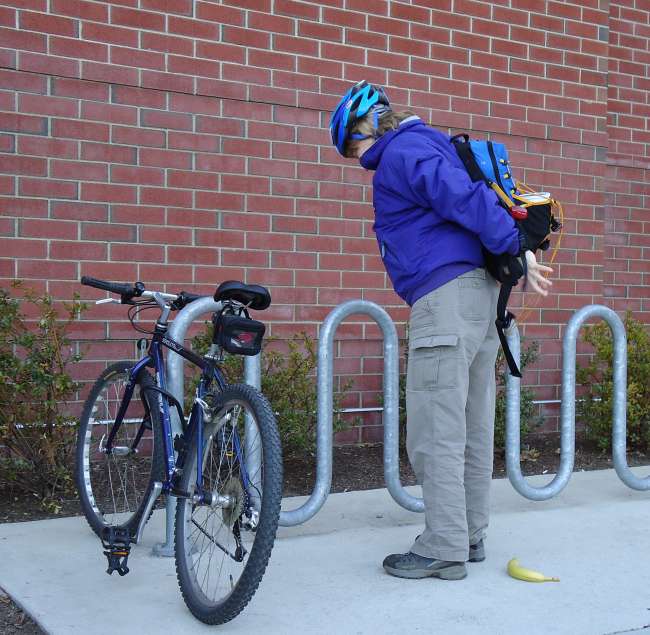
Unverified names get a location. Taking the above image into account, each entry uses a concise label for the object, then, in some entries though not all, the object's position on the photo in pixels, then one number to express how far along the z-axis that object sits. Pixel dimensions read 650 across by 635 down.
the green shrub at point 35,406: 4.27
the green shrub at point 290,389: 4.92
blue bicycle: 2.89
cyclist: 3.49
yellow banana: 3.55
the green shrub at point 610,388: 5.96
